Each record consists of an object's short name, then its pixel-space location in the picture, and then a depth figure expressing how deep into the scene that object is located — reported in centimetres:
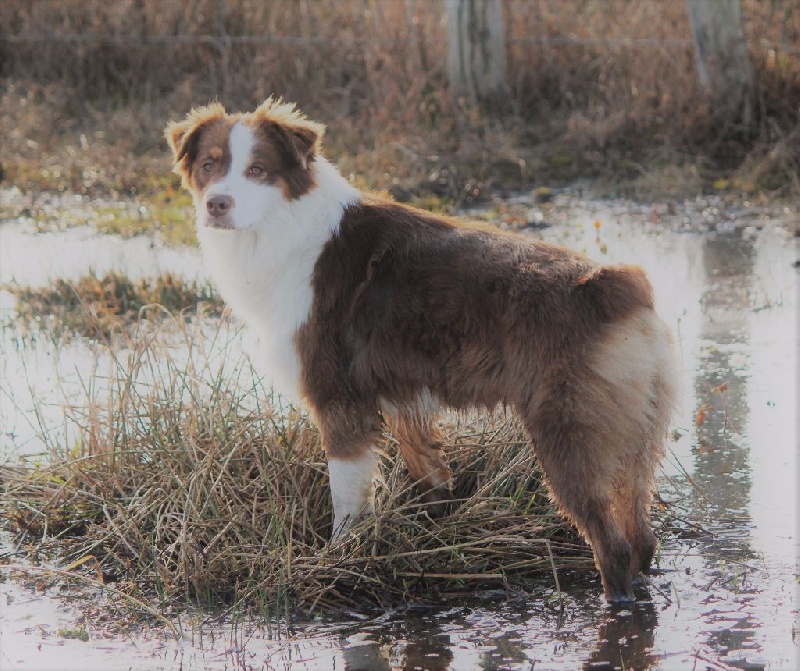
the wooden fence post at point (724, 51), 2278
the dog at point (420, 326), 910
